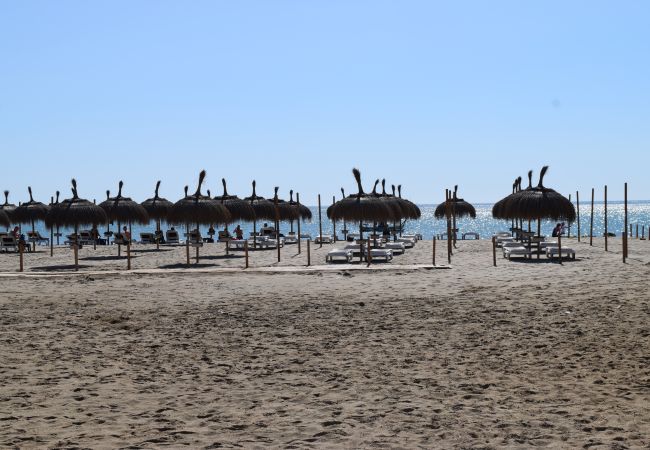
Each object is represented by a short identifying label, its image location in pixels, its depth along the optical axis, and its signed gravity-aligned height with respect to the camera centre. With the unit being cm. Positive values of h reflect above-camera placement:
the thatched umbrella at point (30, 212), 3444 +47
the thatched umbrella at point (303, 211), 3991 +61
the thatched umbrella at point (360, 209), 2403 +41
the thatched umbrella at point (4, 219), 3375 +11
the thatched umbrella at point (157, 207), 3491 +72
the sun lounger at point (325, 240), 3291 -94
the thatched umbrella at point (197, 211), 2325 +34
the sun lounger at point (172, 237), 3366 -80
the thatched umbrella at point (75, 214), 2353 +26
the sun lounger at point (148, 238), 3244 -83
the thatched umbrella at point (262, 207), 3434 +71
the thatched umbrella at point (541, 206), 2159 +45
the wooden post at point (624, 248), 1802 -74
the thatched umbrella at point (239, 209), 3002 +53
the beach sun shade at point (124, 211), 3009 +45
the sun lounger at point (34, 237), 3245 -77
